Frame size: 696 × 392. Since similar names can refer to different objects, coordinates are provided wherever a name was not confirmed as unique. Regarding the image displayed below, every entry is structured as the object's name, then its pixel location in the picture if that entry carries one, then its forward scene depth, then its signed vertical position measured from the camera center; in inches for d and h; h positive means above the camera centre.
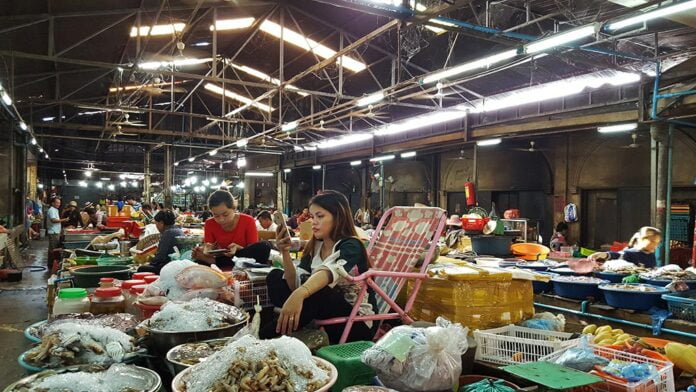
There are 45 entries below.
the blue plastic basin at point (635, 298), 190.5 -42.5
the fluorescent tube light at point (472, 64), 250.5 +78.4
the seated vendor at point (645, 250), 263.4 -30.5
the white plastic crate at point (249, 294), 123.7 -27.5
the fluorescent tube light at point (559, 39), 214.4 +78.8
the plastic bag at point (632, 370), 93.6 -36.4
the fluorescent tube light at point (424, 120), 483.8 +87.3
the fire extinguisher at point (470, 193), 507.5 +4.1
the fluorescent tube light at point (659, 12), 182.4 +78.6
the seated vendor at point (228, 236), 171.3 -17.0
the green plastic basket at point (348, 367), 85.6 -32.1
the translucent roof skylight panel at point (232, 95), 622.9 +140.6
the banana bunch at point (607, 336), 129.3 -41.6
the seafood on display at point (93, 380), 64.5 -27.5
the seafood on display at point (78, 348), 78.1 -27.1
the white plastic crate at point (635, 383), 89.3 -37.8
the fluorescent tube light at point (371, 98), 369.4 +80.9
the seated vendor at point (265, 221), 348.8 -19.5
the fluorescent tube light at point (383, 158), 636.1 +54.8
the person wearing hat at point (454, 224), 388.3 -23.1
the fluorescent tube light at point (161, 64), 372.2 +119.1
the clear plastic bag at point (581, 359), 93.6 -33.8
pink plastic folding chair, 118.6 -19.1
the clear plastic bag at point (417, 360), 79.3 -29.0
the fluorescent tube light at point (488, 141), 476.4 +59.0
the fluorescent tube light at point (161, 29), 353.1 +134.6
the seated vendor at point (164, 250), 188.5 -23.4
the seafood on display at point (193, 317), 92.3 -25.9
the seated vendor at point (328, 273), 107.4 -19.5
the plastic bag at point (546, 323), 139.1 -39.4
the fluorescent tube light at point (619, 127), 368.3 +57.9
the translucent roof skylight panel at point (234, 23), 400.5 +154.7
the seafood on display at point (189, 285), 122.0 -24.5
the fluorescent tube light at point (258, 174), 945.6 +46.0
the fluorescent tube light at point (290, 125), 498.0 +77.8
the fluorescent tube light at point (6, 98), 309.1 +67.7
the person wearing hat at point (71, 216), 485.4 -23.1
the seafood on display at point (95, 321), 97.3 -29.1
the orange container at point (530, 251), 339.6 -40.7
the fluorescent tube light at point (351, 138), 621.6 +84.3
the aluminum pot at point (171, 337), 88.5 -28.2
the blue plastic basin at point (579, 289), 214.7 -44.0
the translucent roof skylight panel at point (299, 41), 415.7 +147.7
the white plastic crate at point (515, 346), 115.0 -39.1
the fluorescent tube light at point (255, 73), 521.9 +143.5
